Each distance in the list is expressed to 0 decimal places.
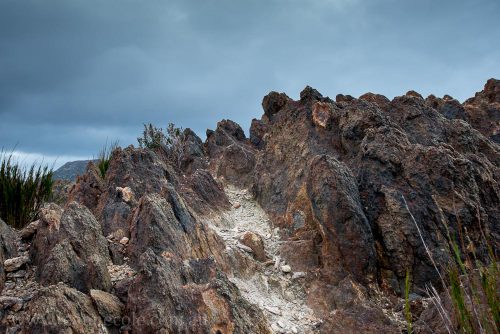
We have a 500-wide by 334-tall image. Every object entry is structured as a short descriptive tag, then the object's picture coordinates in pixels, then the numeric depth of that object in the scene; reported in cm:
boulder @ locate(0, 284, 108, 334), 457
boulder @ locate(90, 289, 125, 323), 520
